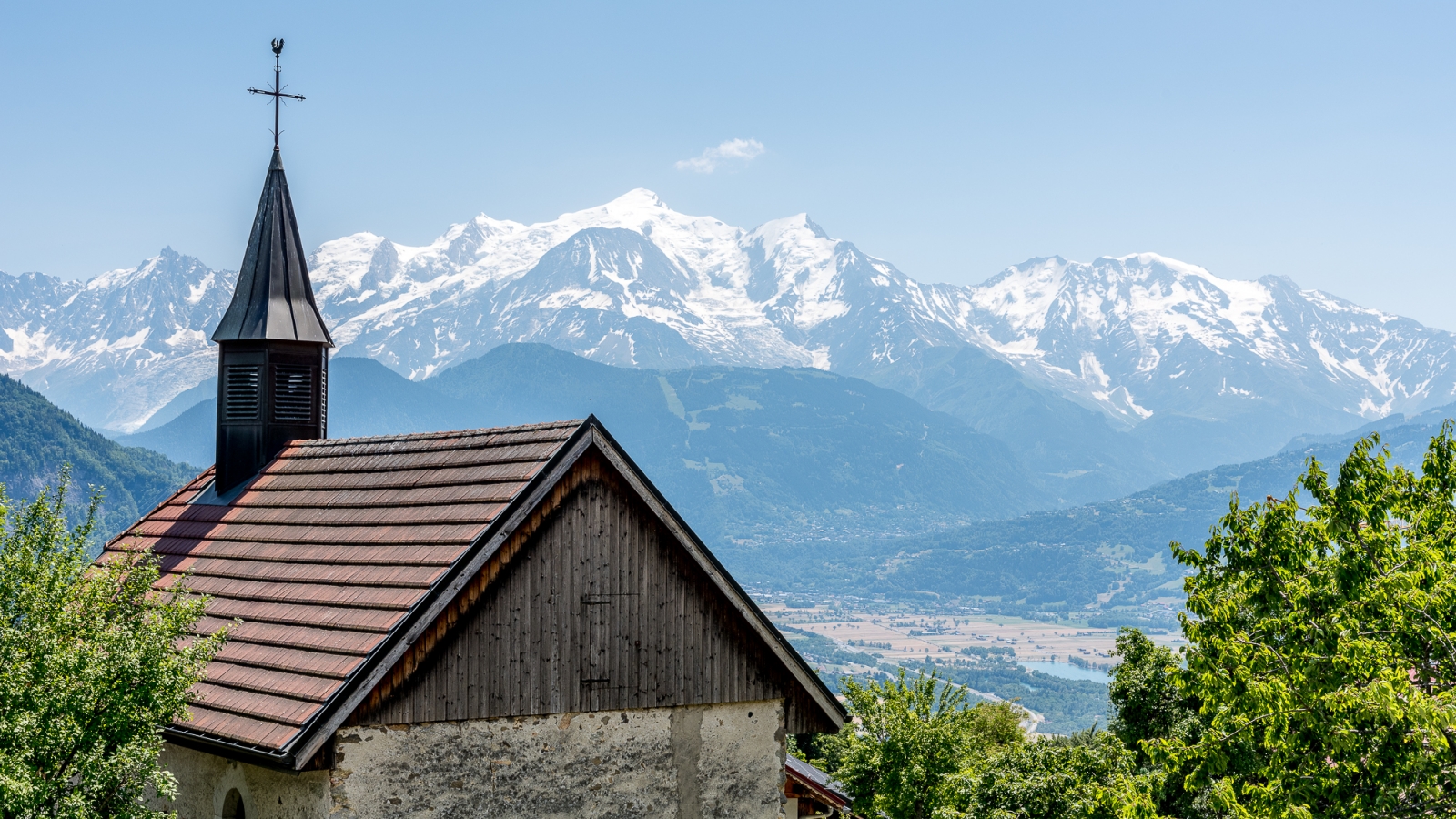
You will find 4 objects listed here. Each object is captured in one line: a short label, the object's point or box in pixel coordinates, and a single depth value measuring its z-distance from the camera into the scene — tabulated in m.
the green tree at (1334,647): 15.52
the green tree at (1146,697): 29.28
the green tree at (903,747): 36.97
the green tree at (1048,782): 21.97
